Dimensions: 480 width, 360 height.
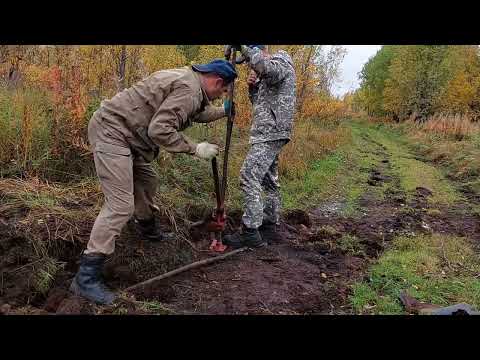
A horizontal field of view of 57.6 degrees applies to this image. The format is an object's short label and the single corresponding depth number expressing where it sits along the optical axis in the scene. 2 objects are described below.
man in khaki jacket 3.30
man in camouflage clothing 4.76
